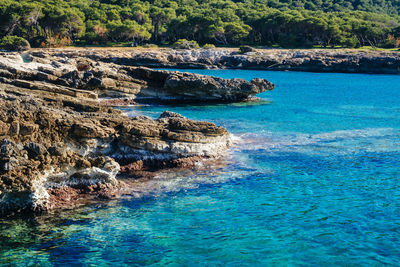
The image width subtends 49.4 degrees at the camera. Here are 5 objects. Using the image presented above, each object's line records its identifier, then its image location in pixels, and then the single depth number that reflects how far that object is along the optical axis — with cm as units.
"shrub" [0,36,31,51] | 10622
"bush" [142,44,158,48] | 13175
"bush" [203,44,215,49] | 12714
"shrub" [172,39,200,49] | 12407
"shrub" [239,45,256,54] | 11795
